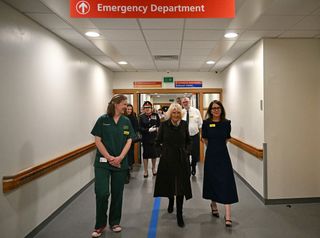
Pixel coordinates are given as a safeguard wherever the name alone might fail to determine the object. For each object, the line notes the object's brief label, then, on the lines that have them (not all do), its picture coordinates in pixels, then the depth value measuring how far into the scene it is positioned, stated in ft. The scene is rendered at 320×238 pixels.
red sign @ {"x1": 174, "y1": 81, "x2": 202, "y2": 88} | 23.48
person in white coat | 17.65
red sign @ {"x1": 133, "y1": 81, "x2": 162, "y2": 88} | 23.44
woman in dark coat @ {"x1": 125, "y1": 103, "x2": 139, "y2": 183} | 17.18
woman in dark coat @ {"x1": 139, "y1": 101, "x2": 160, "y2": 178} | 17.99
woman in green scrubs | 9.46
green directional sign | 23.47
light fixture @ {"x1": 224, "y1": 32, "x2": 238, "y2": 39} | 12.01
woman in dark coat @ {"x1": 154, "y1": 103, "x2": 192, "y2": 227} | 10.16
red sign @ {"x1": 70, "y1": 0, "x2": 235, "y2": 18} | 6.88
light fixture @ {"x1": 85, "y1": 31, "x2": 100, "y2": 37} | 11.67
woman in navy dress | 10.34
